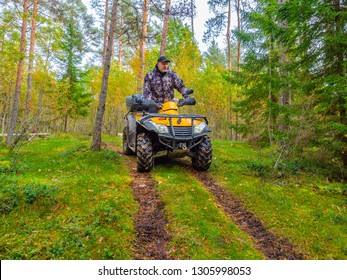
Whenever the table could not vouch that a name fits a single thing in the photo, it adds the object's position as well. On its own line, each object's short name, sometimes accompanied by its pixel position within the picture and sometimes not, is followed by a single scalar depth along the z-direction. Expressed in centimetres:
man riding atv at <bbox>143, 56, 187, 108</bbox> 688
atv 566
